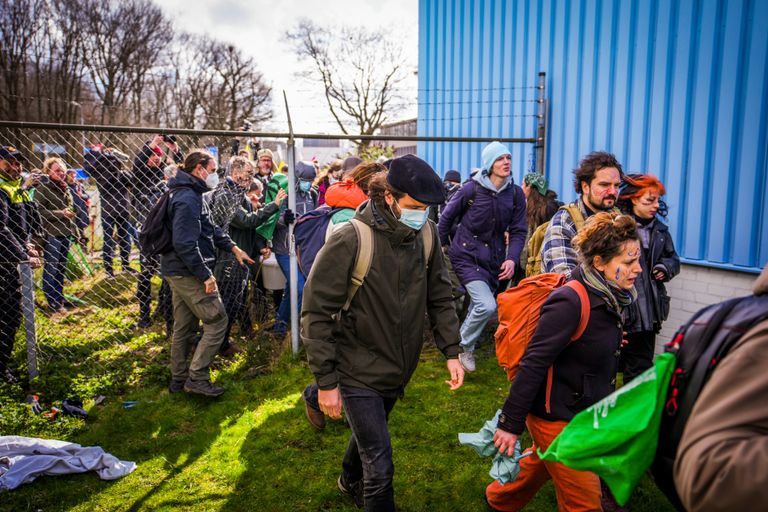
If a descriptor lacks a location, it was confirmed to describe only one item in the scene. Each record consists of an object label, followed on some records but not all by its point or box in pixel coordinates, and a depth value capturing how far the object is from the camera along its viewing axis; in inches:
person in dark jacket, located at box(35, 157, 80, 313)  329.4
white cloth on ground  149.8
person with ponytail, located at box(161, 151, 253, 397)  190.9
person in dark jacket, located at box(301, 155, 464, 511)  108.7
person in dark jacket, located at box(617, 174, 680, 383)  165.2
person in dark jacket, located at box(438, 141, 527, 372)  212.7
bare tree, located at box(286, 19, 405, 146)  1165.7
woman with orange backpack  99.4
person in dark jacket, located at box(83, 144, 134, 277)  335.6
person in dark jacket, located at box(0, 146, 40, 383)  219.0
